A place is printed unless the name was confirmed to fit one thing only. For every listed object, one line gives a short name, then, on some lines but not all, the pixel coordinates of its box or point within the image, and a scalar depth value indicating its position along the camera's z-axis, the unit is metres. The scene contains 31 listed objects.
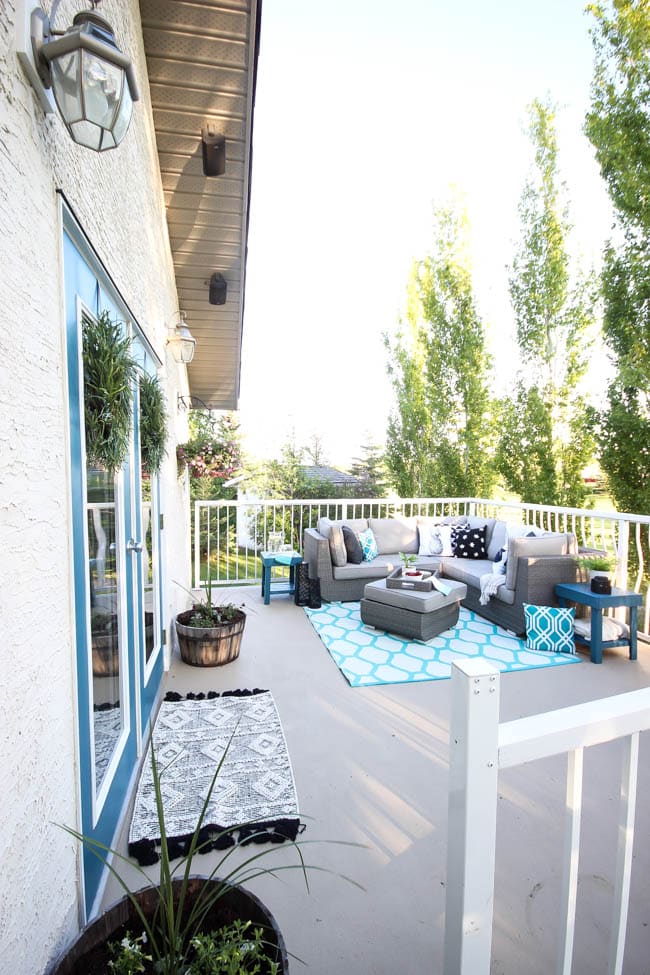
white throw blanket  4.42
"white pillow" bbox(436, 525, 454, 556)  5.70
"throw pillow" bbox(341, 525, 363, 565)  5.37
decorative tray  4.20
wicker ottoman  4.02
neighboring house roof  10.71
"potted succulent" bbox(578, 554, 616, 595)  3.81
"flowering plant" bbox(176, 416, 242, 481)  4.26
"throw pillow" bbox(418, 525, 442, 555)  5.73
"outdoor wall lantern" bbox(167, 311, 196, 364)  3.70
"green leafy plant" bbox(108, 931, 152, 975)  1.00
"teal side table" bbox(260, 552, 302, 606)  5.13
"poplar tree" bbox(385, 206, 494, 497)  8.15
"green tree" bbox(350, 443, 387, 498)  11.42
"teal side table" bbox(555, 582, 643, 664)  3.64
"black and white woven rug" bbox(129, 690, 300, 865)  1.90
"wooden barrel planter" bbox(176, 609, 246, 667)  3.45
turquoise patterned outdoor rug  3.47
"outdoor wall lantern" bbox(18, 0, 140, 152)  0.98
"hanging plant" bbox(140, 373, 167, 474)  2.58
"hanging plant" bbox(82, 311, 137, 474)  1.52
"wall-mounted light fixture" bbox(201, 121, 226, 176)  3.01
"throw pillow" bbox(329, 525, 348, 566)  5.23
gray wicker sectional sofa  4.09
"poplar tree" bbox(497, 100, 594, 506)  6.87
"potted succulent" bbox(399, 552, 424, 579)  4.43
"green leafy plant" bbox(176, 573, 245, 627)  3.60
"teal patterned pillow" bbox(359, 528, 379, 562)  5.51
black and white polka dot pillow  5.56
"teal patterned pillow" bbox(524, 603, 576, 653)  3.88
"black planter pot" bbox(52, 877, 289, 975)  1.02
